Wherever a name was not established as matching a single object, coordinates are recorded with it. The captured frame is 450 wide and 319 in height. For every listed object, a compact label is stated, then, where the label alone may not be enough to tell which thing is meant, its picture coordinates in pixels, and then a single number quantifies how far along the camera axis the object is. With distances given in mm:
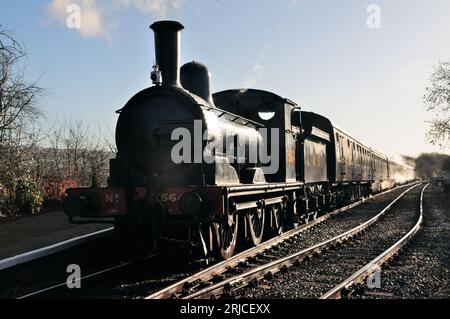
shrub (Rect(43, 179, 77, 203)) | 16266
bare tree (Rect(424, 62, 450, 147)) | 31641
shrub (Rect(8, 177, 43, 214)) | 14461
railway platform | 8766
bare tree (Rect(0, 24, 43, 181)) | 14531
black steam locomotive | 6906
